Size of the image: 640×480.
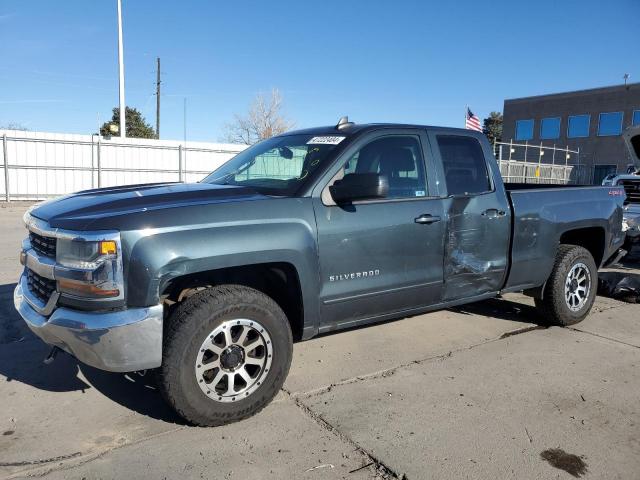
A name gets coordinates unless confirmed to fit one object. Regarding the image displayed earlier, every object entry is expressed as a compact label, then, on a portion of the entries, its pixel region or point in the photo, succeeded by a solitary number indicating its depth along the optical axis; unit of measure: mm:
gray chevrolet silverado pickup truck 2877
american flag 19234
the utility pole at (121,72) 21297
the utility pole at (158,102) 44531
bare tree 39531
